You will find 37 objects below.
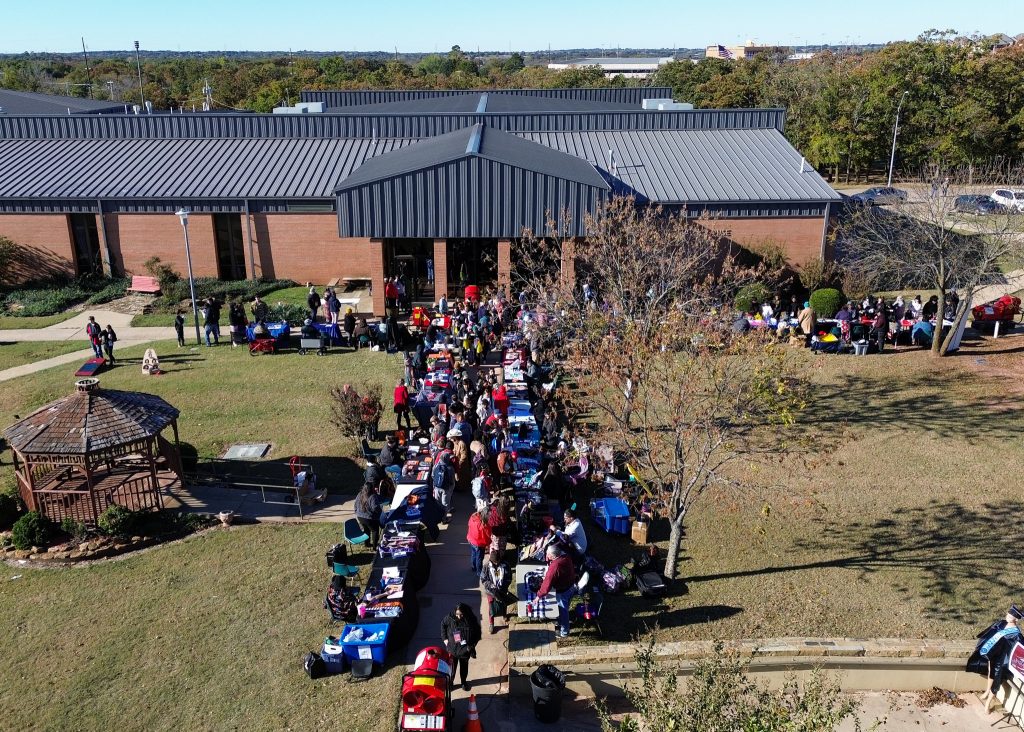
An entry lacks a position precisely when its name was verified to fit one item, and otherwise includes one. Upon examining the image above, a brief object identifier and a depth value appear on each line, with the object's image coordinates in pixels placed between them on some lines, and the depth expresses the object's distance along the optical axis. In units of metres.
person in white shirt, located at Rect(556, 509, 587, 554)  13.54
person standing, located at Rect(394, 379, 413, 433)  19.34
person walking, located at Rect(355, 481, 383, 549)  14.58
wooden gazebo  15.58
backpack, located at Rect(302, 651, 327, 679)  11.59
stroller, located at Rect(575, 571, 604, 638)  12.52
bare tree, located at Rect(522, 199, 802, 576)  13.35
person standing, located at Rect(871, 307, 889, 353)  24.35
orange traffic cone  10.53
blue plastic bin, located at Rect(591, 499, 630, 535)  15.40
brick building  29.55
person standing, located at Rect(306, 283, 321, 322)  27.89
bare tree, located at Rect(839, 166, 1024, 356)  23.48
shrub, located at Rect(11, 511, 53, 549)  15.12
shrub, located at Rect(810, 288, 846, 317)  27.11
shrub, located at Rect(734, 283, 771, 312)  27.45
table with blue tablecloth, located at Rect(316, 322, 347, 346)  26.66
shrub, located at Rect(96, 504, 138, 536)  15.28
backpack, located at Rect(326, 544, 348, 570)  13.76
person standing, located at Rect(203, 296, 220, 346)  27.05
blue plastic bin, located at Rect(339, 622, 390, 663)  11.67
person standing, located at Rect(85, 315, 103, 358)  25.11
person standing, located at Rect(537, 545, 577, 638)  12.45
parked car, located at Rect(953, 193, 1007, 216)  25.90
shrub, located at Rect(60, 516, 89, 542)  15.29
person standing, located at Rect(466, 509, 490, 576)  13.69
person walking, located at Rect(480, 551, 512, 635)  12.73
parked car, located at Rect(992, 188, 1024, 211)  44.06
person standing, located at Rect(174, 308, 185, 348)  26.89
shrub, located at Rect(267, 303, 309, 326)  29.58
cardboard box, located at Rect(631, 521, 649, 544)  15.14
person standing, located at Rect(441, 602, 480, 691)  11.27
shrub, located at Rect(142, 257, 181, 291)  33.50
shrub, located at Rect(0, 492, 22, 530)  16.08
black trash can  10.90
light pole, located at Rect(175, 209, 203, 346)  26.02
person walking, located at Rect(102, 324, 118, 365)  25.53
